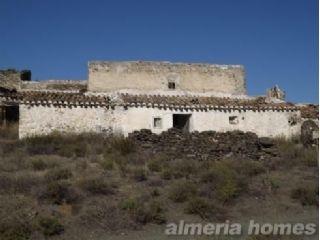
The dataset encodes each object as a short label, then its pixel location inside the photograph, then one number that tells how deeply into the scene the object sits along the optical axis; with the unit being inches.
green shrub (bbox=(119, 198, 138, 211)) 583.4
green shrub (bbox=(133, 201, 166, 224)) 564.1
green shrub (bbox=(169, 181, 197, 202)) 632.4
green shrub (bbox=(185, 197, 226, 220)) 591.5
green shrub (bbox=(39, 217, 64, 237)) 521.3
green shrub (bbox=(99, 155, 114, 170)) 765.3
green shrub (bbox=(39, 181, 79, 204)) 611.5
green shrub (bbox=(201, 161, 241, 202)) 649.0
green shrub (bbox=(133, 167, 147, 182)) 719.1
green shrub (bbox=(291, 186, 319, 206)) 650.4
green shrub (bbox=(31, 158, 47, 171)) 751.7
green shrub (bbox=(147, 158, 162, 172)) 771.4
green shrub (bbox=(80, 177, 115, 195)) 648.4
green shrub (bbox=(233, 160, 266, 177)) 757.3
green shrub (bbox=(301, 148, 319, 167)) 837.7
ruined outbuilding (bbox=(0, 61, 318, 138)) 949.8
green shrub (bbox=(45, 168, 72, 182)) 681.6
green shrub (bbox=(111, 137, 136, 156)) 850.2
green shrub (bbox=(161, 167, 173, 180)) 729.0
